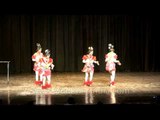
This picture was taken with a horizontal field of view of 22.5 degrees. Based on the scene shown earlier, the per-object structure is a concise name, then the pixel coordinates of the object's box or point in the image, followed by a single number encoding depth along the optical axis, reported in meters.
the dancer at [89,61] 13.64
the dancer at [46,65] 12.88
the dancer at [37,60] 13.82
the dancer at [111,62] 13.63
